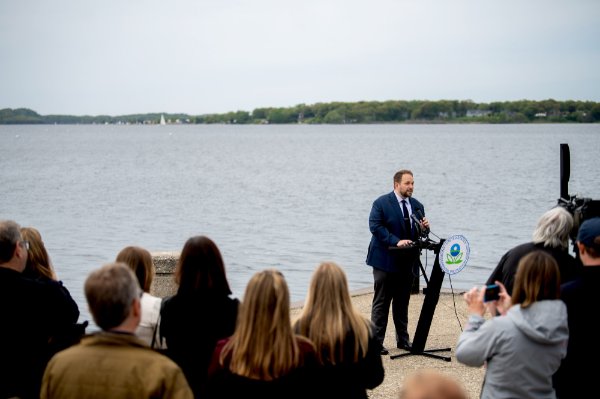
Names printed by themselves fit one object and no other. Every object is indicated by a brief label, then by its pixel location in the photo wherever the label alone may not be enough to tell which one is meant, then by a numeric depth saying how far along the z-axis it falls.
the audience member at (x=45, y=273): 5.12
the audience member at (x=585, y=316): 4.89
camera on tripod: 6.06
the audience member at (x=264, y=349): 4.00
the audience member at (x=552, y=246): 5.74
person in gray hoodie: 4.39
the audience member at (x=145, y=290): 4.87
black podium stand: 8.55
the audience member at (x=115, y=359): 3.62
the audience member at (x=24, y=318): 4.86
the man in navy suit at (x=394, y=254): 8.75
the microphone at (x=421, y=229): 8.68
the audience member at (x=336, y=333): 4.33
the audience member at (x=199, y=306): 4.74
